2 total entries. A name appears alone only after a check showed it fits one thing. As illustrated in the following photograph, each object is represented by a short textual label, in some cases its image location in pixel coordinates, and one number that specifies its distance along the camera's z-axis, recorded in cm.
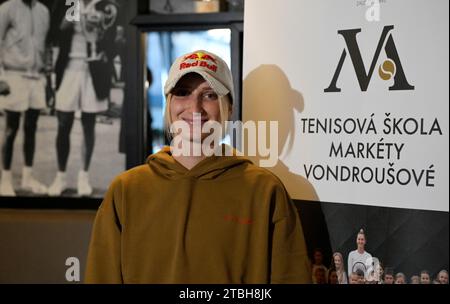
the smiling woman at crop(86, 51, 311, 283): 144
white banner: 145
